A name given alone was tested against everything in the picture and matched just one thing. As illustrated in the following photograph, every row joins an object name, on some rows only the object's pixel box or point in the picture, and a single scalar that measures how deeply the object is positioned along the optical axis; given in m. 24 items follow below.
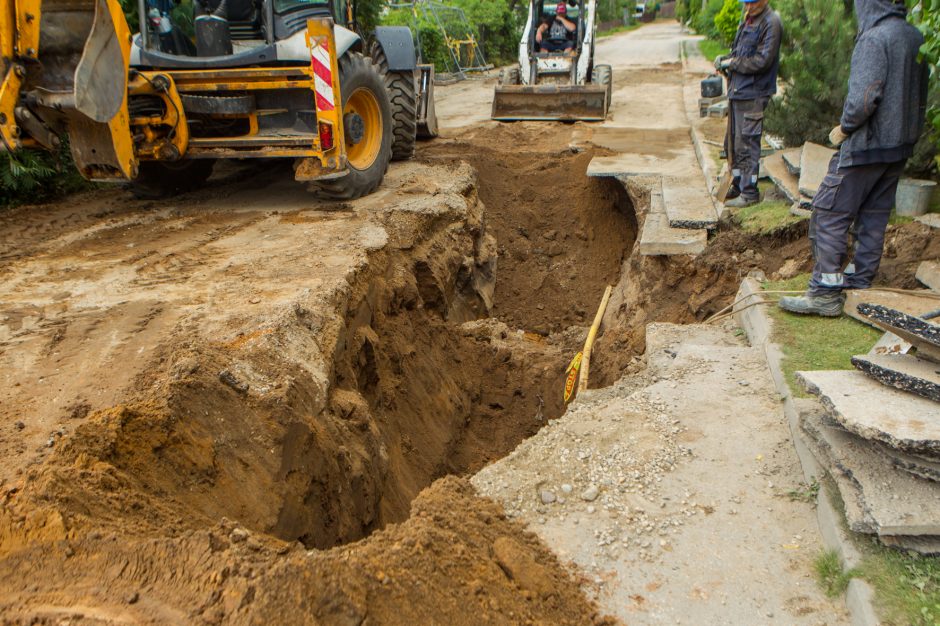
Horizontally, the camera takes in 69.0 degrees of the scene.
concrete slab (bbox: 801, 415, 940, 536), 2.46
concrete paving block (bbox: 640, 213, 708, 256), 6.36
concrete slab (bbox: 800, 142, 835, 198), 5.92
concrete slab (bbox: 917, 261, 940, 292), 4.50
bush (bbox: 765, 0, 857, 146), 6.82
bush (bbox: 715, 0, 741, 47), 18.89
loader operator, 14.23
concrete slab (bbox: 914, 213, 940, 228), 5.16
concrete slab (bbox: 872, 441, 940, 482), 2.51
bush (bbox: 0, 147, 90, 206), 7.08
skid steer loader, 12.36
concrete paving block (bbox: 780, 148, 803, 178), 6.59
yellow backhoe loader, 5.16
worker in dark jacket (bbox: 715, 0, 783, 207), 6.34
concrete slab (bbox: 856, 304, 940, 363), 2.91
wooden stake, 5.39
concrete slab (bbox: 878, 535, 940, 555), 2.50
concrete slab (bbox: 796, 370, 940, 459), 2.46
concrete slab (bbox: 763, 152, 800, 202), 6.33
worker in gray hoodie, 4.03
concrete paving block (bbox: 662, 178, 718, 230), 6.68
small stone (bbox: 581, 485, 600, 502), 3.08
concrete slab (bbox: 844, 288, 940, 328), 4.25
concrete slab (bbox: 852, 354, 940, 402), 2.70
